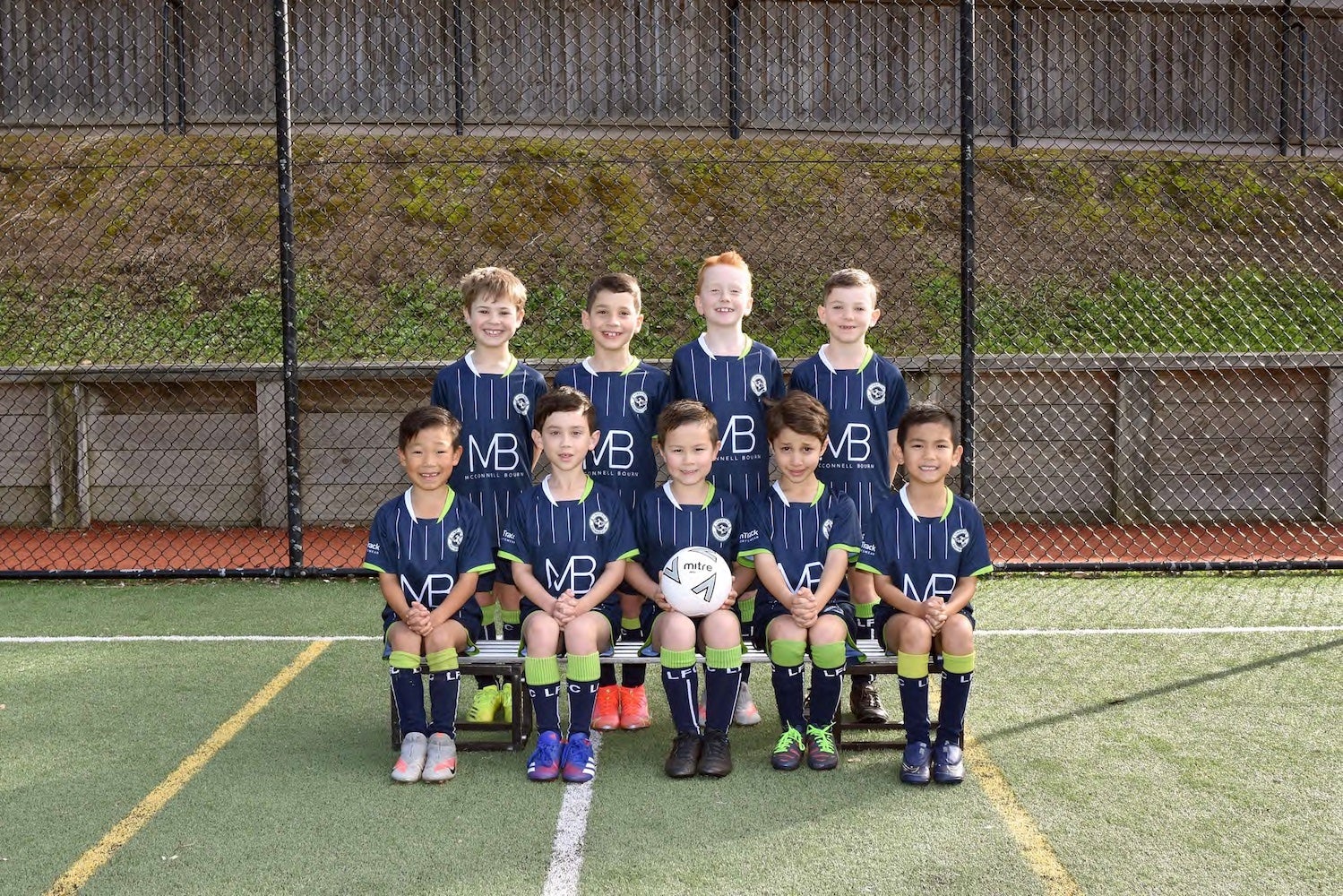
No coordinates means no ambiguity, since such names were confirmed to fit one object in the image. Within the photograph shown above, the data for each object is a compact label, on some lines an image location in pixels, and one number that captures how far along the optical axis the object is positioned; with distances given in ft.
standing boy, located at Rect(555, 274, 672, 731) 13.96
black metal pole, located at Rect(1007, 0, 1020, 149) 36.92
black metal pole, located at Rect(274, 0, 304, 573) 20.66
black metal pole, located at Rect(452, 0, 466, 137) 35.93
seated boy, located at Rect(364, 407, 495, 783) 12.57
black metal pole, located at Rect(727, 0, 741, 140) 37.23
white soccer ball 12.46
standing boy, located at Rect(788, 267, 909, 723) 14.16
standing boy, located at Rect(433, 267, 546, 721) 14.44
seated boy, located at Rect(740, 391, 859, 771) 12.50
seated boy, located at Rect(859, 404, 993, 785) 12.25
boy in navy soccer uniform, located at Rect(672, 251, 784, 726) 14.29
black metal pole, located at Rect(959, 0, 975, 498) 20.36
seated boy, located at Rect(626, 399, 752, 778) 12.42
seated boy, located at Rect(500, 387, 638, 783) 12.54
